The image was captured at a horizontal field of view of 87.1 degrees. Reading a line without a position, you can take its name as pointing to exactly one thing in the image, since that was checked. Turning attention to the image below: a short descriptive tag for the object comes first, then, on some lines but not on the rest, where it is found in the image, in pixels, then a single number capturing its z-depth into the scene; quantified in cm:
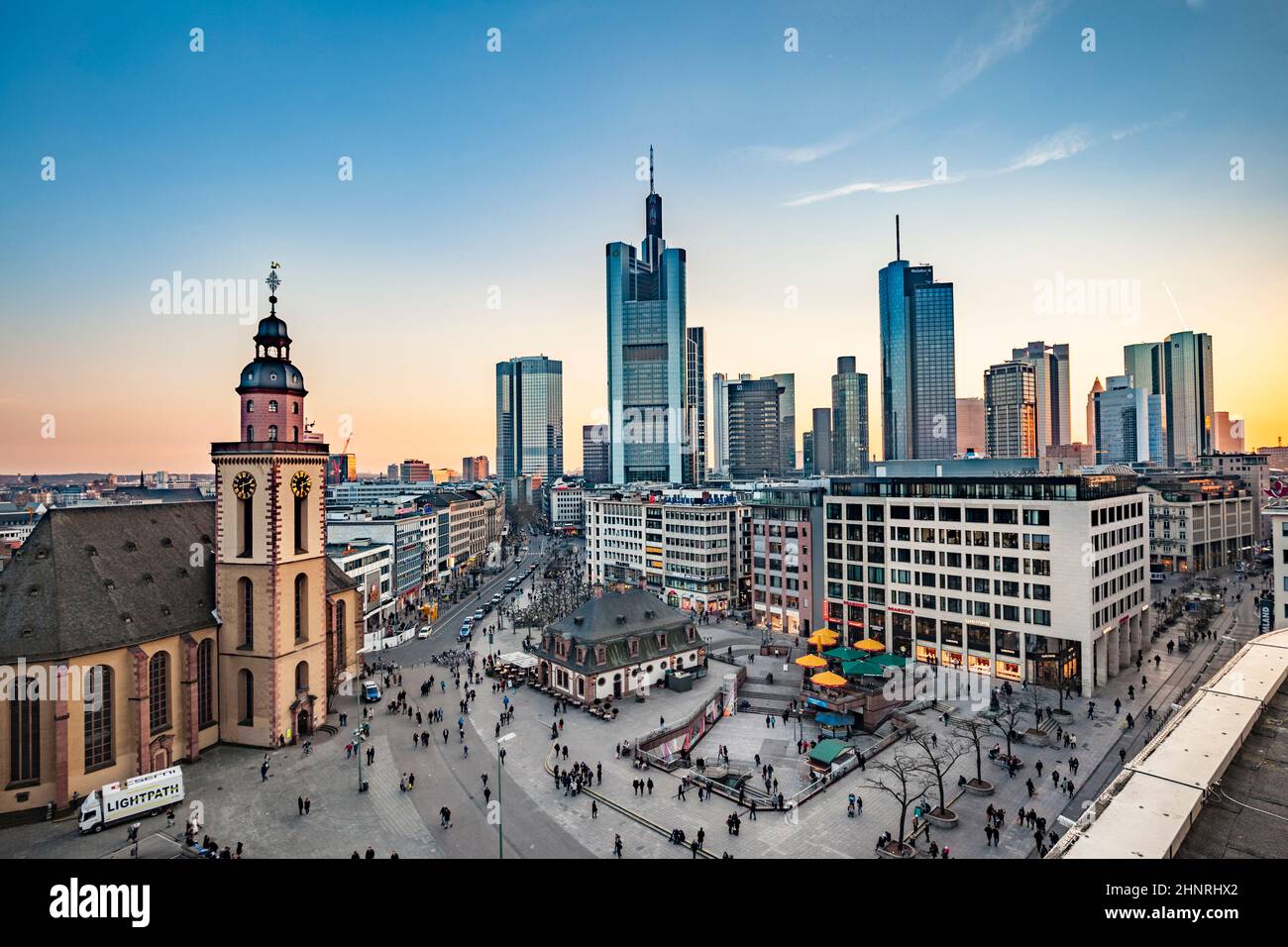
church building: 3516
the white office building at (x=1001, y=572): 5409
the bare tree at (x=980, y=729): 4372
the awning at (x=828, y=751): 3966
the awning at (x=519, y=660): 6009
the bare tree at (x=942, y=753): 3834
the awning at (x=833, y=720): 4628
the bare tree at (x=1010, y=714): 4279
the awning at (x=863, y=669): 5309
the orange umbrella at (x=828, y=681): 4822
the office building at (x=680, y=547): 9131
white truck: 3334
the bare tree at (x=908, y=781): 3634
